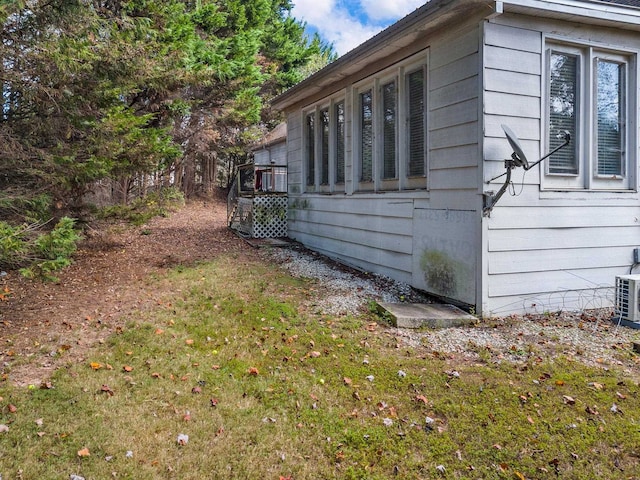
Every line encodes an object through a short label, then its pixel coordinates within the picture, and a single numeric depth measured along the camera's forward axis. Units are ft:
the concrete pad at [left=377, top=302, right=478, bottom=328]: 16.26
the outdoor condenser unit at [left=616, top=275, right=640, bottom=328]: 16.10
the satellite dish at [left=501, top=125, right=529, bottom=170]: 14.84
